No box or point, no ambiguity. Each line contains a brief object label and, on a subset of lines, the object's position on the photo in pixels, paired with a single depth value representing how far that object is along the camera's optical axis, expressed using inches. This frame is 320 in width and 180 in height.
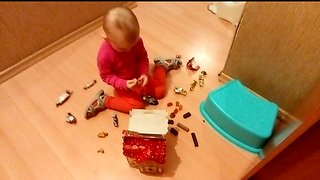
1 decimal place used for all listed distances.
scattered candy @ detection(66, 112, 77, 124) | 39.3
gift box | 31.2
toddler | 31.3
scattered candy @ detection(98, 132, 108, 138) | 38.1
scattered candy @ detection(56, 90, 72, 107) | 41.2
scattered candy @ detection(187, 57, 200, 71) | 45.1
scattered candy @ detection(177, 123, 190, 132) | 38.7
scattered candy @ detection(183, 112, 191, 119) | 39.9
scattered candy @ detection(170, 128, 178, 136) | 38.2
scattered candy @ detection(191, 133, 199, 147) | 37.5
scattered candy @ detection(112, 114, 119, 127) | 39.1
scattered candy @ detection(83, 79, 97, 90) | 43.0
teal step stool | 35.2
